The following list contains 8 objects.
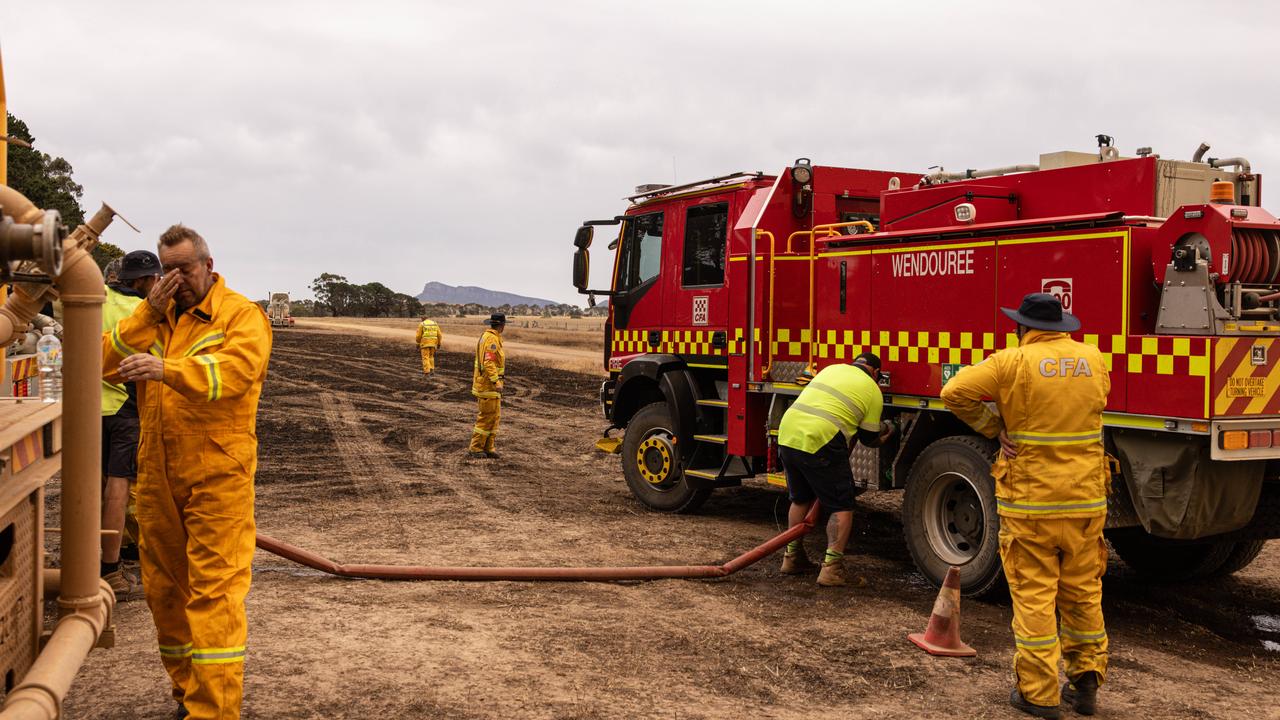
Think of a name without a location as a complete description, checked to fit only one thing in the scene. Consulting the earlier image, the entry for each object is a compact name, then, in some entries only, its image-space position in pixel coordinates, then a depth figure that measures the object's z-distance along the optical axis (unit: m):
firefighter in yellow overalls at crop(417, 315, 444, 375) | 26.31
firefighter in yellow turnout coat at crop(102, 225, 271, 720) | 4.08
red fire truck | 5.86
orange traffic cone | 5.75
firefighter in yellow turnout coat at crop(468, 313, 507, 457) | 13.18
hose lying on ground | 6.88
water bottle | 5.60
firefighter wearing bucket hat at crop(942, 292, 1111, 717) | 4.94
